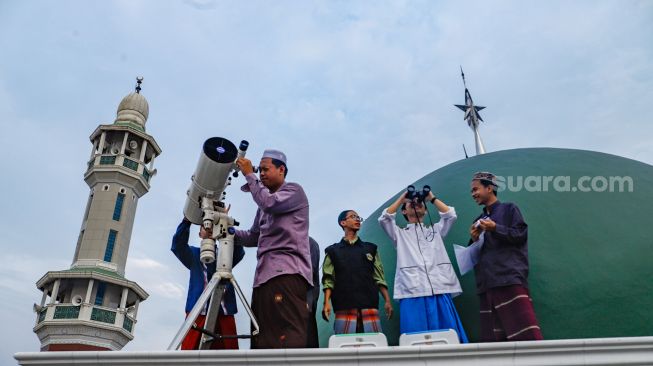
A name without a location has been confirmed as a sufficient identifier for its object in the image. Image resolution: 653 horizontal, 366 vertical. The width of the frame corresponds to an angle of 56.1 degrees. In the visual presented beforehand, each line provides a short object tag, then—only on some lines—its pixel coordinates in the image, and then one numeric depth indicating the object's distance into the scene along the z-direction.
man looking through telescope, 4.94
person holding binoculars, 5.86
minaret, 28.11
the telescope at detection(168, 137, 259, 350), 5.07
